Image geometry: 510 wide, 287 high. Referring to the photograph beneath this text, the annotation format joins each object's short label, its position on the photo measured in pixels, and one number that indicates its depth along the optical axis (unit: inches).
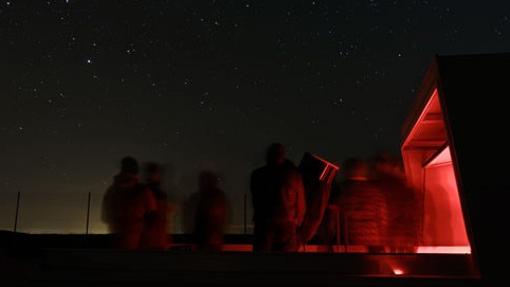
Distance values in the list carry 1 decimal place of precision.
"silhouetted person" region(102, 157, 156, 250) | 163.8
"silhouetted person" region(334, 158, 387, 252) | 189.8
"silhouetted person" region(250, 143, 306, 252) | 166.9
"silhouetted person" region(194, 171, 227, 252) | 180.5
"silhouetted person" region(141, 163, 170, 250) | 172.1
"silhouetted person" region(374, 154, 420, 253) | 195.5
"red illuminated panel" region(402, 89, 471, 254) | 244.1
